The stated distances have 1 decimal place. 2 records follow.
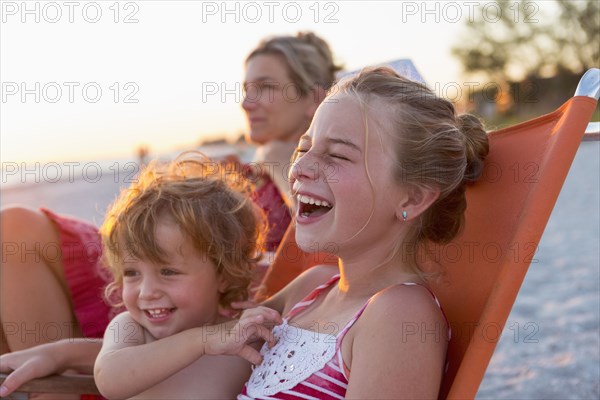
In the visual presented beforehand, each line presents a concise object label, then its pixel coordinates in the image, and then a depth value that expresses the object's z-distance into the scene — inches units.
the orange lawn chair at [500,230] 59.7
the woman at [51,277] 95.4
